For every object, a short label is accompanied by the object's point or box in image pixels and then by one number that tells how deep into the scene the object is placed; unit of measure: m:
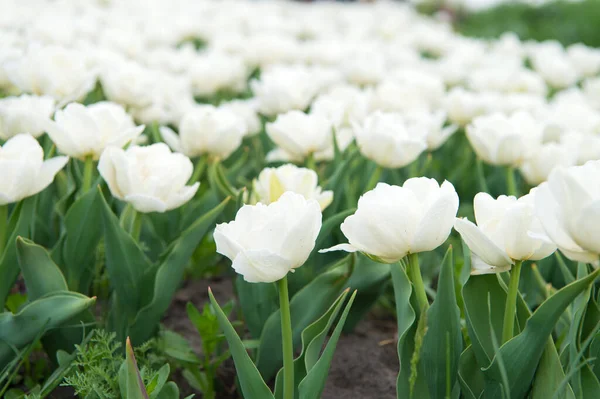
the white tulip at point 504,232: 1.11
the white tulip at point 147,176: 1.24
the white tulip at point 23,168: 1.22
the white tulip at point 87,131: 1.32
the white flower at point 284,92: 1.68
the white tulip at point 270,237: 1.10
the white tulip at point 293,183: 1.29
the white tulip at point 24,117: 1.39
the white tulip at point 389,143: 1.40
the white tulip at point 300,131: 1.46
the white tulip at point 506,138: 1.45
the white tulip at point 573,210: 1.05
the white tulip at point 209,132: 1.44
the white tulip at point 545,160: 1.47
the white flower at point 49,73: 1.55
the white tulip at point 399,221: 1.11
